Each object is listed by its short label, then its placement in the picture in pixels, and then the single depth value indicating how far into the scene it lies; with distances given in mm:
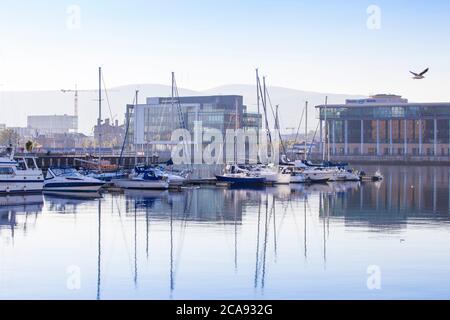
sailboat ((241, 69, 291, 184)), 98375
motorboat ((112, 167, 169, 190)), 84688
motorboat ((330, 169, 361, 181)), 111125
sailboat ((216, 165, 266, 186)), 96312
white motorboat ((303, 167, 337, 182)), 105375
